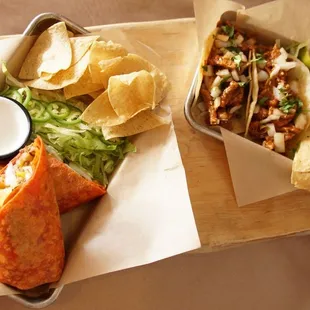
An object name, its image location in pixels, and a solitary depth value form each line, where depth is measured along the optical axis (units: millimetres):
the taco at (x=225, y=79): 471
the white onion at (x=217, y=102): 468
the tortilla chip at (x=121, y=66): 454
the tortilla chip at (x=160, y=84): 463
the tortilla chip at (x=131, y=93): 447
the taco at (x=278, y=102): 474
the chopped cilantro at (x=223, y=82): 473
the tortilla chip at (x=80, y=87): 461
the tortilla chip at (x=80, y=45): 463
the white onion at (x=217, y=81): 473
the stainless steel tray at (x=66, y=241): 408
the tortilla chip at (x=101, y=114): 452
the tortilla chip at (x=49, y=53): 462
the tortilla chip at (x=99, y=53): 457
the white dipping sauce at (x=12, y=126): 424
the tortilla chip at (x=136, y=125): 452
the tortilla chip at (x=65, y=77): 458
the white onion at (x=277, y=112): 474
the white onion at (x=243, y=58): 480
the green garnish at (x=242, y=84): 470
